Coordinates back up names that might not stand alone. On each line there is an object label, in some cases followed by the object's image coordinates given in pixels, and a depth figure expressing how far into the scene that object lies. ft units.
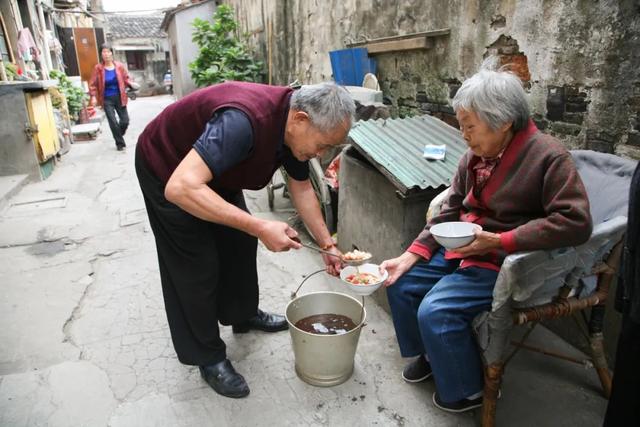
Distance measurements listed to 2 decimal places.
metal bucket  7.20
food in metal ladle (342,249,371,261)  7.29
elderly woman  5.76
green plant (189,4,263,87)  32.22
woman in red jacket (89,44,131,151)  26.61
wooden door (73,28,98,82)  48.62
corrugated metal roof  8.46
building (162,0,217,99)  51.70
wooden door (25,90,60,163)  20.36
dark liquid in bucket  7.95
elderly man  5.79
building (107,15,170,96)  98.84
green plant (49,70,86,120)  34.68
